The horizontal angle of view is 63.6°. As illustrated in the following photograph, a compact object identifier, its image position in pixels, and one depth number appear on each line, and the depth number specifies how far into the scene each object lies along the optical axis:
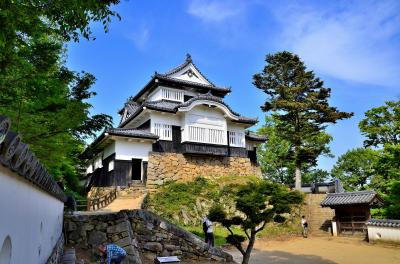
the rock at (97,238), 11.35
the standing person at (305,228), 21.81
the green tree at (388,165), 22.56
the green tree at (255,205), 11.94
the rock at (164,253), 12.05
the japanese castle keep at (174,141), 23.95
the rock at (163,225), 12.38
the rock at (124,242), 11.07
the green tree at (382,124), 26.58
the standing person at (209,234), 13.49
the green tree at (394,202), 21.17
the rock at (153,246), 11.95
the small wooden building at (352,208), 20.30
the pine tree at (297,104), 30.09
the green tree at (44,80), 5.91
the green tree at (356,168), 34.75
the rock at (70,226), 11.31
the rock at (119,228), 11.43
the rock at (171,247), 12.25
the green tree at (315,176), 42.03
